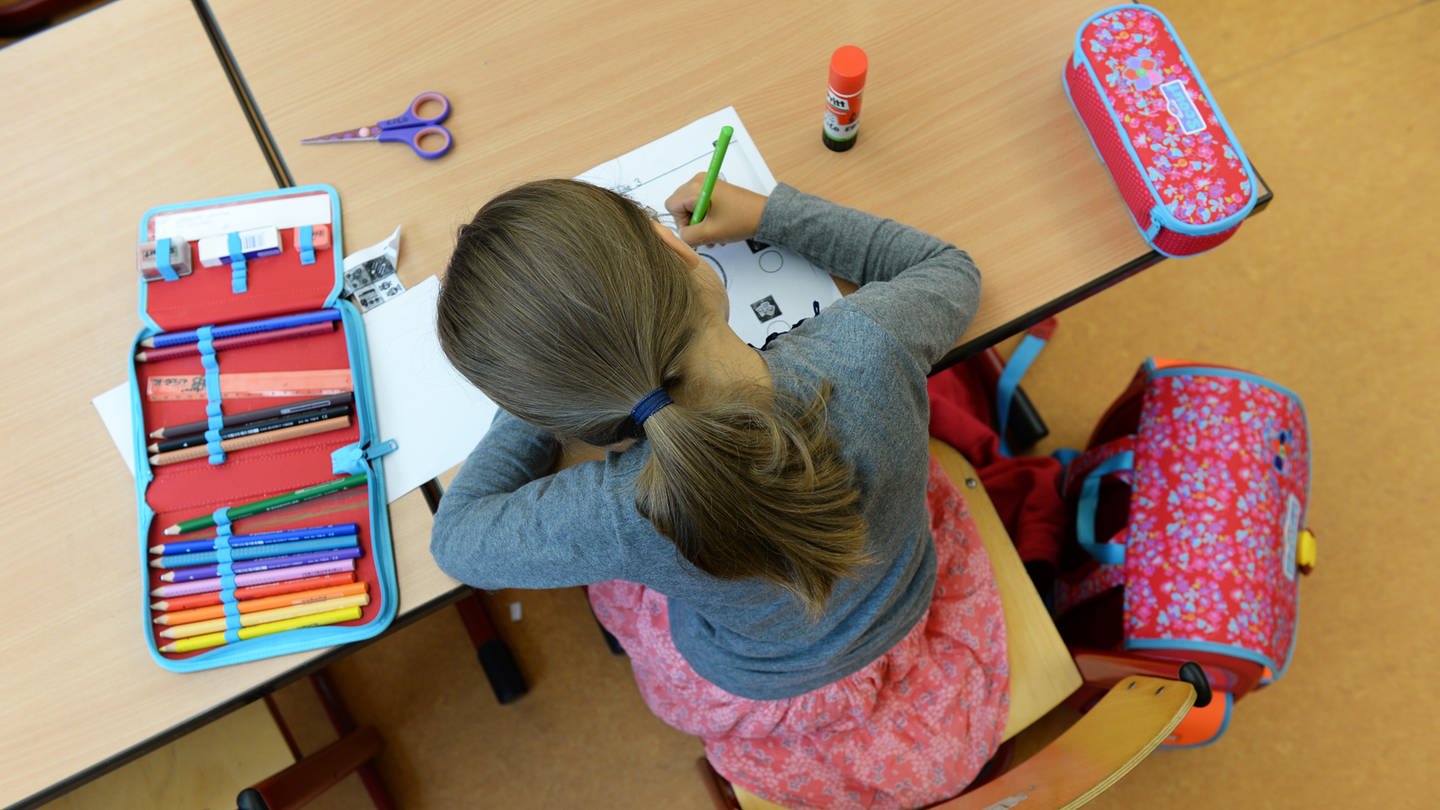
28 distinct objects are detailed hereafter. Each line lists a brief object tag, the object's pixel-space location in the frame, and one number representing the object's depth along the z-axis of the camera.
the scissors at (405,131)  1.00
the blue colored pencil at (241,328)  0.94
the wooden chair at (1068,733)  0.80
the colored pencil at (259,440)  0.91
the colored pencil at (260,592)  0.88
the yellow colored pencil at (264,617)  0.87
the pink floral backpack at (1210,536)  1.14
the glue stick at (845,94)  0.88
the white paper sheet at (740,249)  0.96
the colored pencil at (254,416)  0.92
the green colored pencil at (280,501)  0.89
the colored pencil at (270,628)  0.87
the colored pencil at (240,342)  0.93
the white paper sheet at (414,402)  0.93
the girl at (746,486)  0.66
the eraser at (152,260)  0.95
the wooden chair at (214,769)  1.16
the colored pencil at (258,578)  0.88
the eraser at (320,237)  0.97
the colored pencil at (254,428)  0.91
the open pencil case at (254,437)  0.88
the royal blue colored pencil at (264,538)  0.89
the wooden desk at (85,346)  0.87
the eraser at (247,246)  0.96
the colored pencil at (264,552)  0.89
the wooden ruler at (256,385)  0.93
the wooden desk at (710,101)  0.98
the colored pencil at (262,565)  0.89
